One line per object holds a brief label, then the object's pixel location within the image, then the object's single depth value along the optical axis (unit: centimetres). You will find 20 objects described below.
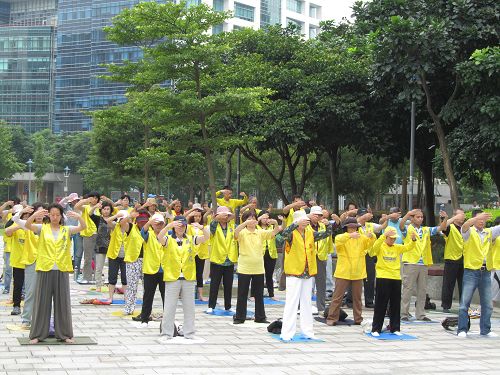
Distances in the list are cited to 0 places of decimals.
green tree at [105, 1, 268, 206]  1798
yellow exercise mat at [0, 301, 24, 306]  1471
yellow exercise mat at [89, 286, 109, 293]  1761
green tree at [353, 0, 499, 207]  2111
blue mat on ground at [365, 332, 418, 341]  1227
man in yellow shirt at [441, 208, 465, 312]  1504
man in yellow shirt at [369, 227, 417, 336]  1235
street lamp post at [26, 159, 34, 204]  7261
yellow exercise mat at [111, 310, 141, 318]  1370
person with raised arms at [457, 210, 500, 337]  1270
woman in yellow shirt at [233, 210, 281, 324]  1294
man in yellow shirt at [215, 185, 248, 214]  1664
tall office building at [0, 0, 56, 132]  11450
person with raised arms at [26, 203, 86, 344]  1065
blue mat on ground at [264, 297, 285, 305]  1633
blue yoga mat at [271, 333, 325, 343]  1182
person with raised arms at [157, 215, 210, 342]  1132
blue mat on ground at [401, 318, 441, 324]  1417
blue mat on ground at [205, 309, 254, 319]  1428
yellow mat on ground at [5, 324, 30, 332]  1176
